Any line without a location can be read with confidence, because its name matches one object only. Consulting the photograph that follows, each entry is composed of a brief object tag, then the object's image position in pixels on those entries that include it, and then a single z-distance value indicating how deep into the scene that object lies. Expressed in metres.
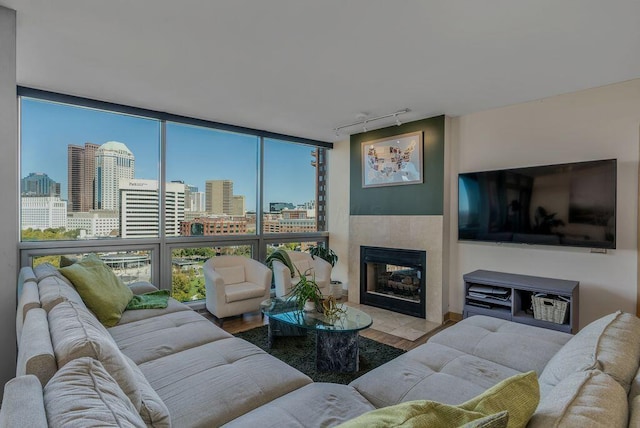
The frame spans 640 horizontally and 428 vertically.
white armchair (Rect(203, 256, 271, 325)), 3.42
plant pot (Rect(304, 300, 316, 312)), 2.81
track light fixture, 3.75
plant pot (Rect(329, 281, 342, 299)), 4.73
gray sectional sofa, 0.84
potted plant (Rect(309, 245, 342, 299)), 4.68
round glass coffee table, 2.45
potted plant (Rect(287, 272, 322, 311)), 2.82
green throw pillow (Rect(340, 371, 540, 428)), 0.81
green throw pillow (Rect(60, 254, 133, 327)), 2.36
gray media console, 2.79
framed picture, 4.08
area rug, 2.48
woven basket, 2.79
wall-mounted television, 2.78
